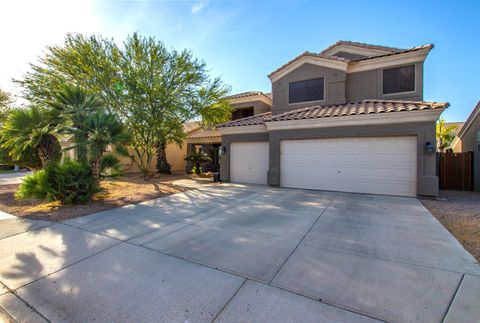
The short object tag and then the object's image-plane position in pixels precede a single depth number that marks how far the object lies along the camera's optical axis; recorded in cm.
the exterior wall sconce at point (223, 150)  1276
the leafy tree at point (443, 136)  1925
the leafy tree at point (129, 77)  1144
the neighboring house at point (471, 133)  1201
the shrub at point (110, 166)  909
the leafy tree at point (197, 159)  1717
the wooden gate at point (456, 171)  998
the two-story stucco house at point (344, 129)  824
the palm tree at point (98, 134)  736
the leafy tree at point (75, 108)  766
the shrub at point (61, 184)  681
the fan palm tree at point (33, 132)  721
